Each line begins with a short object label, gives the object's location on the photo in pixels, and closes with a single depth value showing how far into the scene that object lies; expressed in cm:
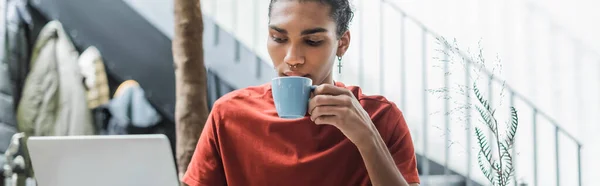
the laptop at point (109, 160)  134
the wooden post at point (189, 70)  237
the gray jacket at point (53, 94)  342
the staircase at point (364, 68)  296
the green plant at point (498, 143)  117
